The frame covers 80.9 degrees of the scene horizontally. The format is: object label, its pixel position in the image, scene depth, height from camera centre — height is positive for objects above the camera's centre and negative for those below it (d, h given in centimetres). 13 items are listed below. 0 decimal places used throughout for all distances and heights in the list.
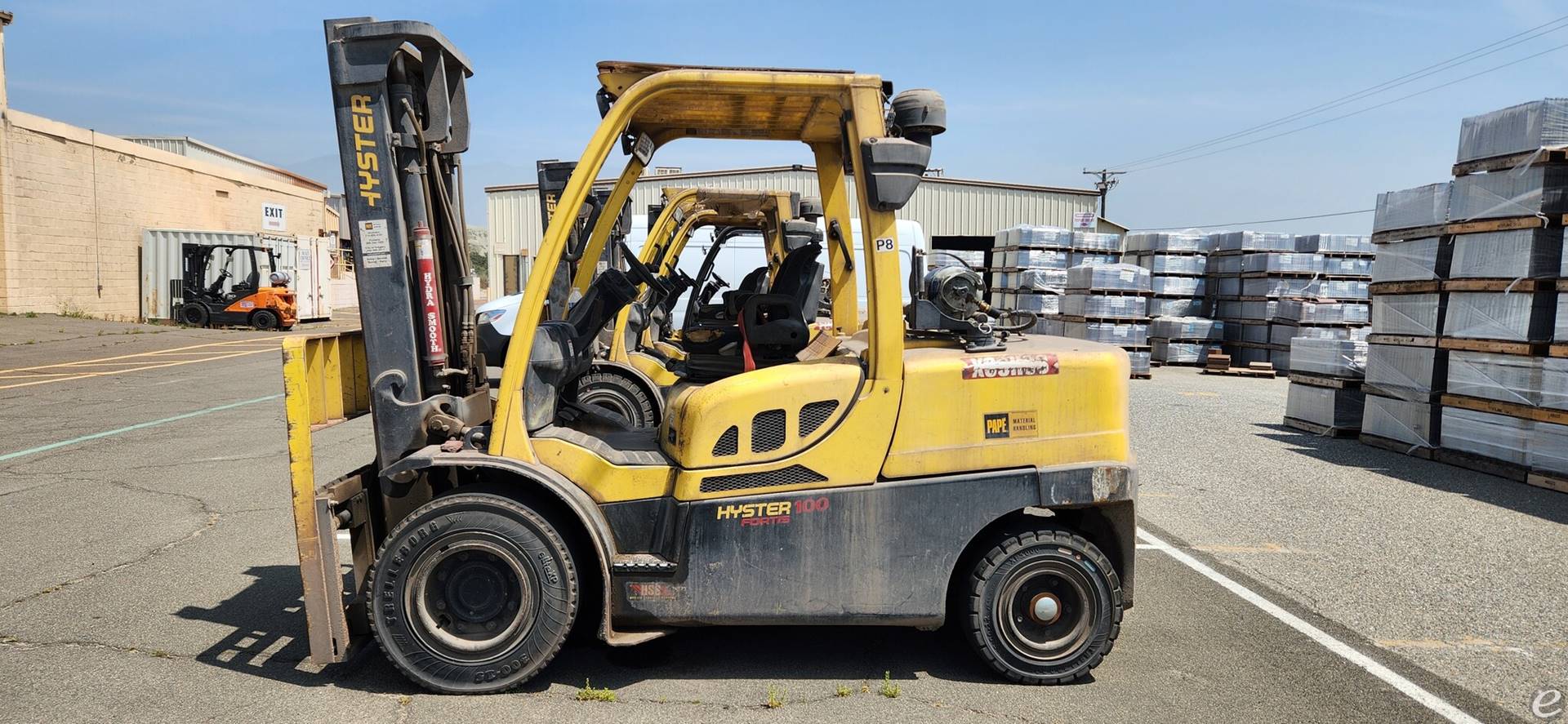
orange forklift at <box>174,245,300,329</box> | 2608 -68
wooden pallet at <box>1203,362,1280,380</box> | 1891 -167
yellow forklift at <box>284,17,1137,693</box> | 380 -83
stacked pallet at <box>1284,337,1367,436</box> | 1095 -117
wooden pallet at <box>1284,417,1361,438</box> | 1099 -170
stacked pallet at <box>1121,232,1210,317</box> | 2069 +34
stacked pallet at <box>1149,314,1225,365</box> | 2012 -111
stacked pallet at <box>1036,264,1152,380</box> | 1914 -38
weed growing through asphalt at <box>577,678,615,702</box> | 380 -171
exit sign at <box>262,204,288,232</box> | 3594 +230
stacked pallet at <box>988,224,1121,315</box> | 2112 +66
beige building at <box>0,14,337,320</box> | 2292 +182
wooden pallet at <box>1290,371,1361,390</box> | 1095 -111
